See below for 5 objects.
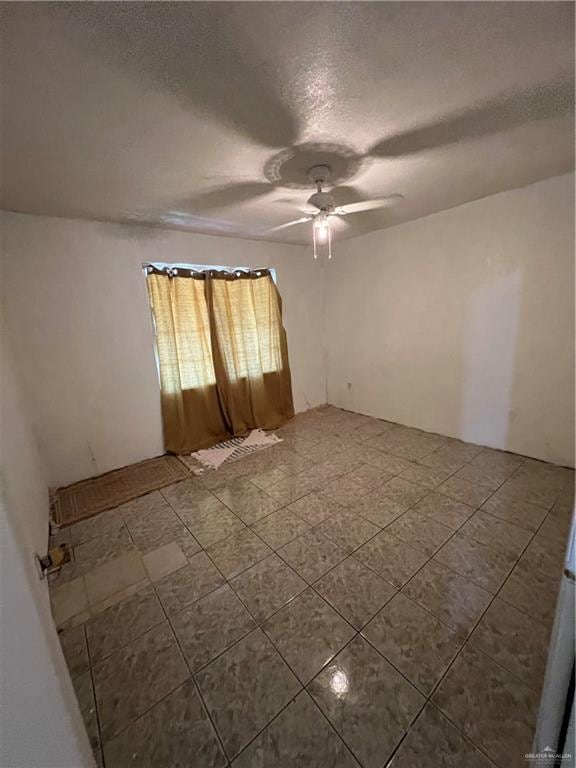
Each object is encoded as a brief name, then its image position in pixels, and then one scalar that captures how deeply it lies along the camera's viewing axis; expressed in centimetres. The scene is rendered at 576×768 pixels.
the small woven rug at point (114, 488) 219
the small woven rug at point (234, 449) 287
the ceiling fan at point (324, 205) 175
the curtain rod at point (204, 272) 272
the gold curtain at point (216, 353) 286
